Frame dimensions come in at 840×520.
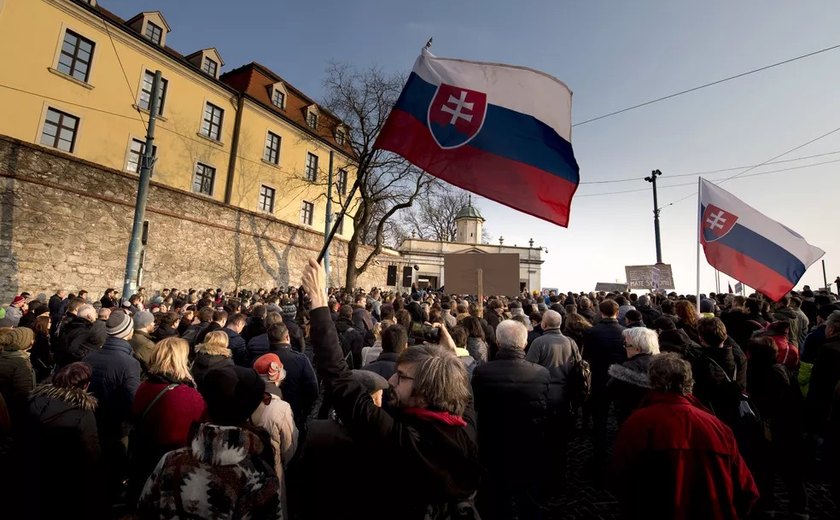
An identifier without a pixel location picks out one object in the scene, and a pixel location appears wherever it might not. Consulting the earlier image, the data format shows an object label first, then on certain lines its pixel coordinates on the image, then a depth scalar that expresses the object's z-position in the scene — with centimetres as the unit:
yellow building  1598
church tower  5403
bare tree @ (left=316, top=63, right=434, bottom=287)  2403
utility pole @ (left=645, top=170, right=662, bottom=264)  1844
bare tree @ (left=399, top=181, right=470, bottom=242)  5245
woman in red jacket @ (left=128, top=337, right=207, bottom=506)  274
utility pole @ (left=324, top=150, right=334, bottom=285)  2398
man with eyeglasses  154
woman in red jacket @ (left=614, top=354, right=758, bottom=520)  201
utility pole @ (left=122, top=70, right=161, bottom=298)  1339
